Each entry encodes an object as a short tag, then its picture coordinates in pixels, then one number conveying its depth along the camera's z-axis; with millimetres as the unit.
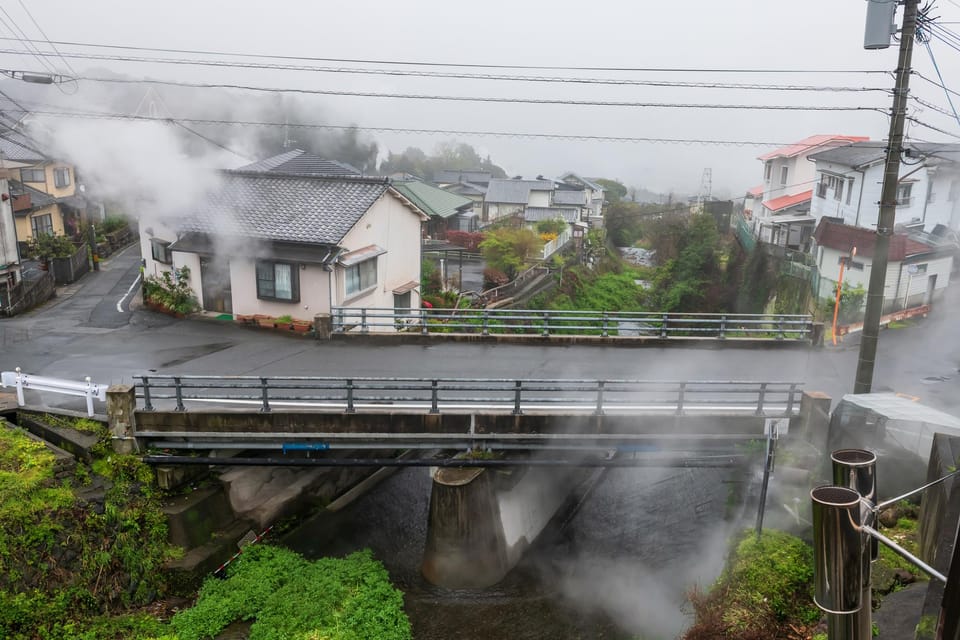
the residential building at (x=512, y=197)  61438
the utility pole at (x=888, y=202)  11742
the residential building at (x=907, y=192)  32312
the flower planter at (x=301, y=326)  20828
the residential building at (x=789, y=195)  39750
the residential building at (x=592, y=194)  69312
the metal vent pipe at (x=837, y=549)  4461
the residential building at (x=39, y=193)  35344
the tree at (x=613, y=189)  88188
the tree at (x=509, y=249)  42500
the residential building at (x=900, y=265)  26750
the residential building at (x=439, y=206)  38062
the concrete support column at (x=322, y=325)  19391
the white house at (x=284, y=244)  21375
